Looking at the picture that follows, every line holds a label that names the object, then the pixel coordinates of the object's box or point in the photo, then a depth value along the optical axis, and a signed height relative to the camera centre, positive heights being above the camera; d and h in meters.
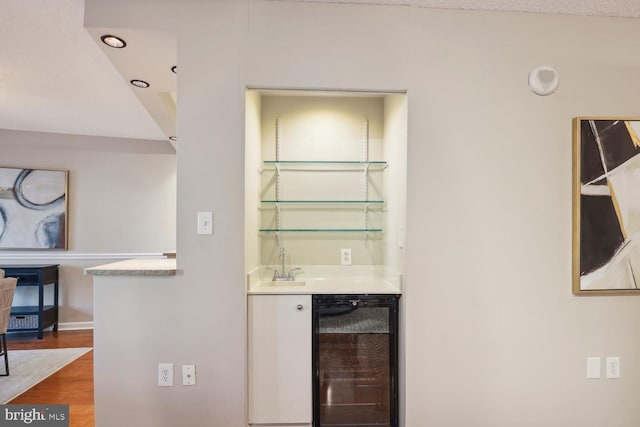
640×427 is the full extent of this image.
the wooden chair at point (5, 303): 2.49 -0.74
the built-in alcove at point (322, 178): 2.24 +0.26
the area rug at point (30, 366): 2.42 -1.40
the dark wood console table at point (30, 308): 3.55 -1.10
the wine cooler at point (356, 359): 1.78 -0.83
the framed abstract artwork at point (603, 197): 1.74 +0.11
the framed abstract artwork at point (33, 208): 3.74 +0.04
